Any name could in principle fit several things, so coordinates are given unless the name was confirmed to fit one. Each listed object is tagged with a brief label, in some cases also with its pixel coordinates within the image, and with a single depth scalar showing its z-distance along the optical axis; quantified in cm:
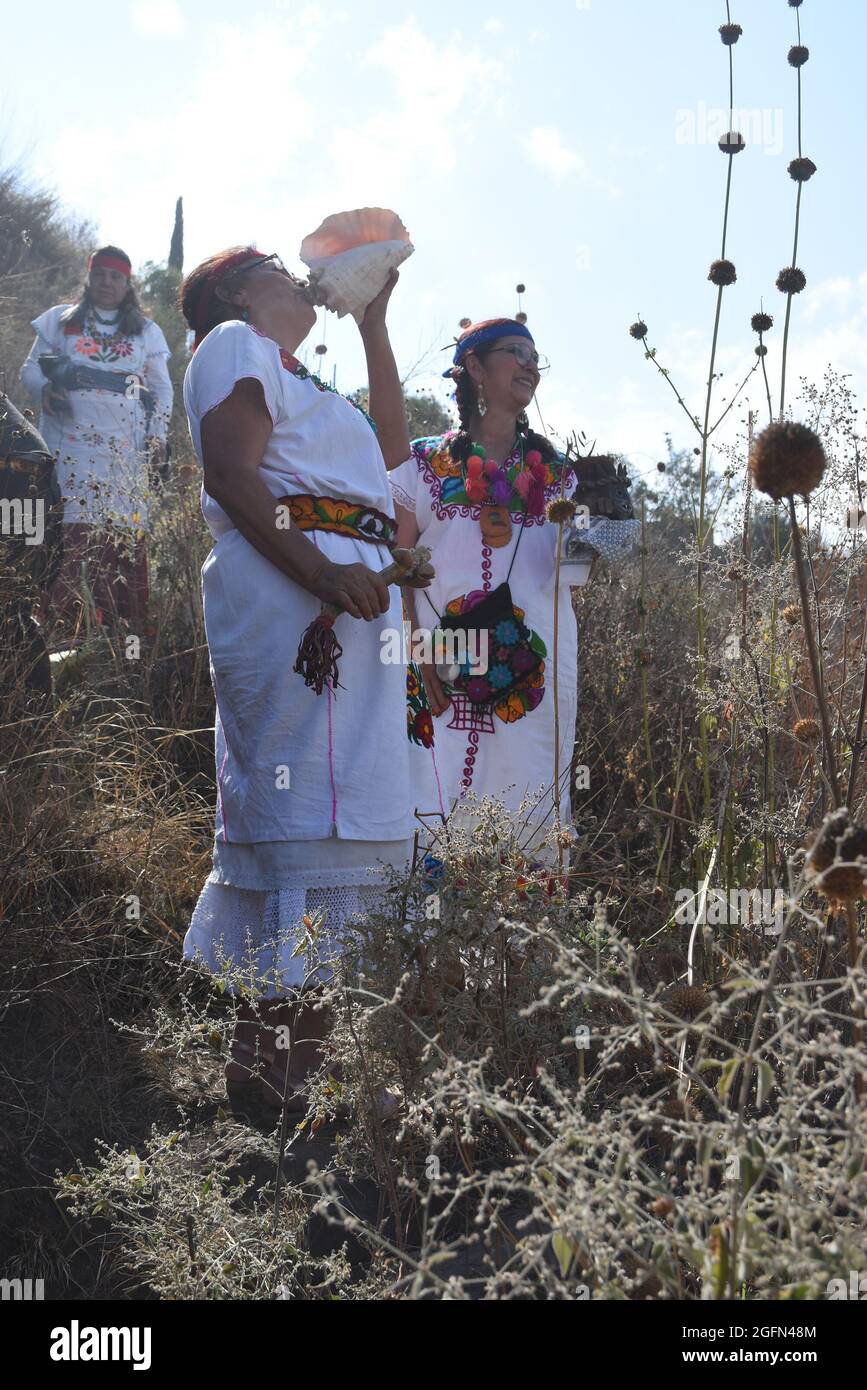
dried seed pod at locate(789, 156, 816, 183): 280
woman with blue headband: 377
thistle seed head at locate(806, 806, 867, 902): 131
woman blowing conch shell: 253
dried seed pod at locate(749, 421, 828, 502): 144
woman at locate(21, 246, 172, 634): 627
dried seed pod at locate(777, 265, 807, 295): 274
